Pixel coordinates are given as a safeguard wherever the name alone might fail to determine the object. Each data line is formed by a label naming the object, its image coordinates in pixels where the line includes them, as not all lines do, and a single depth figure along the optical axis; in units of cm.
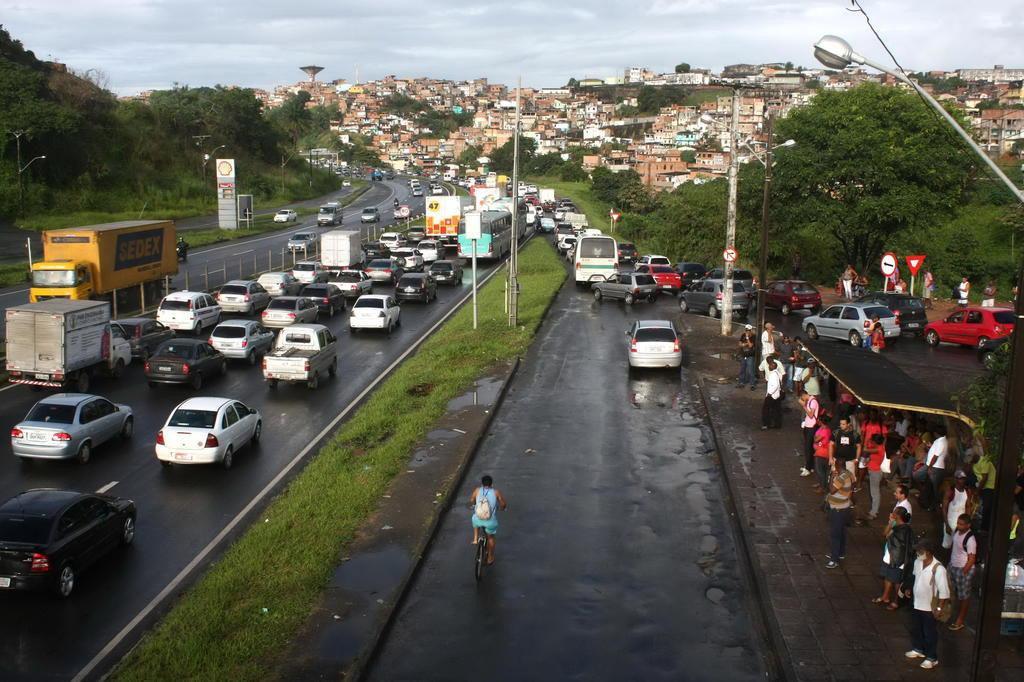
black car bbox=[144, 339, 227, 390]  2472
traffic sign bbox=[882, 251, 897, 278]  3094
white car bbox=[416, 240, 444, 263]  5884
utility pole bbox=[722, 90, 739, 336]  3092
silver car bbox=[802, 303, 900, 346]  3123
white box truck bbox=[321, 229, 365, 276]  5059
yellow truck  3331
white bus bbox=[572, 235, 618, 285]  4772
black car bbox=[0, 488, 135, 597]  1205
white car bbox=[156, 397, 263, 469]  1795
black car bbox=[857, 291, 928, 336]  3353
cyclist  1308
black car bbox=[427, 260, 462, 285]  5006
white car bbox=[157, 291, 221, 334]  3247
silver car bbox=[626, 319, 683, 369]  2736
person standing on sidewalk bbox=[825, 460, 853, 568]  1282
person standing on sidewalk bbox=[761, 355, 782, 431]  2056
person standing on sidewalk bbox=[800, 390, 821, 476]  1759
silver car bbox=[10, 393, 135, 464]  1789
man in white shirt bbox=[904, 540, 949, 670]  1018
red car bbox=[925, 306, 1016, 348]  2966
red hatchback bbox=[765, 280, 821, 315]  3972
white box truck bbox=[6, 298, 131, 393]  2350
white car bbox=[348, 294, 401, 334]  3438
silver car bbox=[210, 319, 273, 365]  2817
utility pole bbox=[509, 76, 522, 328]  3384
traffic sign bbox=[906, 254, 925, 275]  3212
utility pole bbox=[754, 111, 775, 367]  2497
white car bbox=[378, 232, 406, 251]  6297
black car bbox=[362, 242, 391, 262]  5905
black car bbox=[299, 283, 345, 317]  3853
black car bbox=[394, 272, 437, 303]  4303
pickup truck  2520
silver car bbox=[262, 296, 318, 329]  3394
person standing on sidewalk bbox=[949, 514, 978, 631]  1118
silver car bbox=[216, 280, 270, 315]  3753
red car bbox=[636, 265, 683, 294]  4750
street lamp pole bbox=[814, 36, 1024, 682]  802
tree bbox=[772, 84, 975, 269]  4447
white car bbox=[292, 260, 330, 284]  4425
